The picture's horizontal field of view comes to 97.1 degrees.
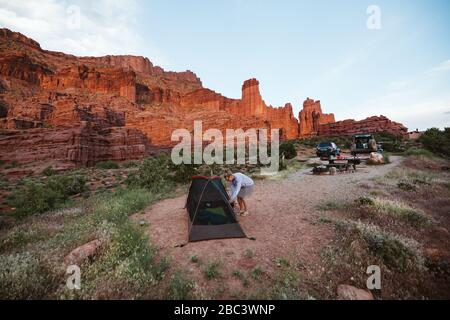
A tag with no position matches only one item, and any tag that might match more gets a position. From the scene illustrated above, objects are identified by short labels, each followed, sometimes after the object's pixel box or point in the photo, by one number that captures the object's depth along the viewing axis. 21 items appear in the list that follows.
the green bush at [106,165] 35.30
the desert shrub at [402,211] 6.25
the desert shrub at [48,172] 27.41
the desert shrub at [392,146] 31.14
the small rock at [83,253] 4.58
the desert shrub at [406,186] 10.07
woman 7.06
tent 5.94
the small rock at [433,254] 4.48
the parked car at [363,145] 22.76
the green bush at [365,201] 7.72
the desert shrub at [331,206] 7.99
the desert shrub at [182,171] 15.54
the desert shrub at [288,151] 27.35
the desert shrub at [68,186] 13.17
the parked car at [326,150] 22.81
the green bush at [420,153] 21.86
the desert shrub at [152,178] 13.96
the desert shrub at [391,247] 4.39
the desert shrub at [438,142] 24.27
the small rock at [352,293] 3.57
